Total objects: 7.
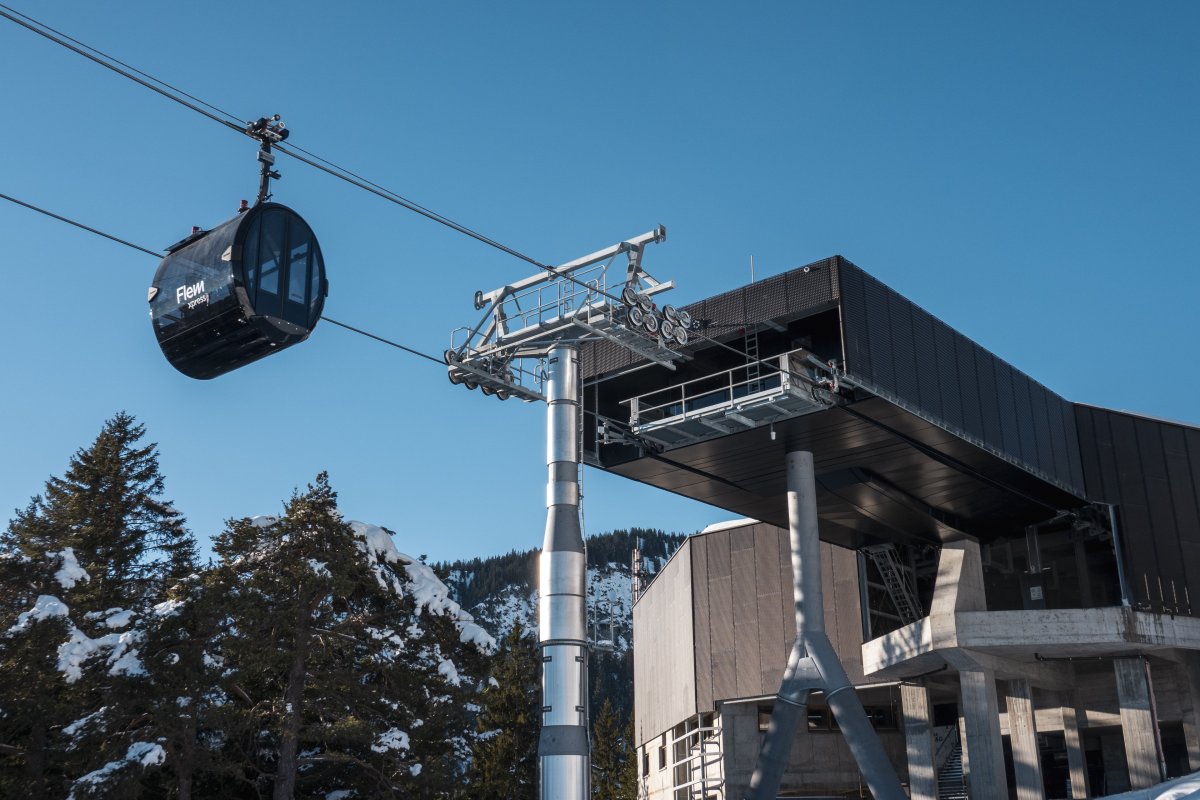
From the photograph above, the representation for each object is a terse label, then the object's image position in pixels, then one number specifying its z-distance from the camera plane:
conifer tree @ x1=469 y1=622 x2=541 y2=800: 66.31
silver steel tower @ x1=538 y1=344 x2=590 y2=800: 21.33
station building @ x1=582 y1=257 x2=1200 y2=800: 33.06
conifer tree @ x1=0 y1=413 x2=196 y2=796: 30.78
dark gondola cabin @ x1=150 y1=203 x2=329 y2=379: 17.08
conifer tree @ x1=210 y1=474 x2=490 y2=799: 32.62
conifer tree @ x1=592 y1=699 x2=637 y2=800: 89.75
